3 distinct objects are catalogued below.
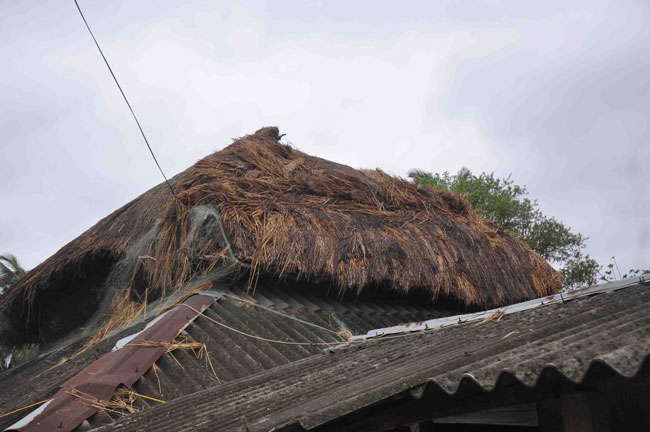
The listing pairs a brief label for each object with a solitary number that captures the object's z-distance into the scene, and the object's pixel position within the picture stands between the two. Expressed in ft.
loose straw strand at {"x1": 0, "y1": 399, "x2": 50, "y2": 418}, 11.68
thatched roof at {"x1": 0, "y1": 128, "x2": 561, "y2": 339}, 17.52
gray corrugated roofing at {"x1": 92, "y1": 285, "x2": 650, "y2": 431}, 5.40
